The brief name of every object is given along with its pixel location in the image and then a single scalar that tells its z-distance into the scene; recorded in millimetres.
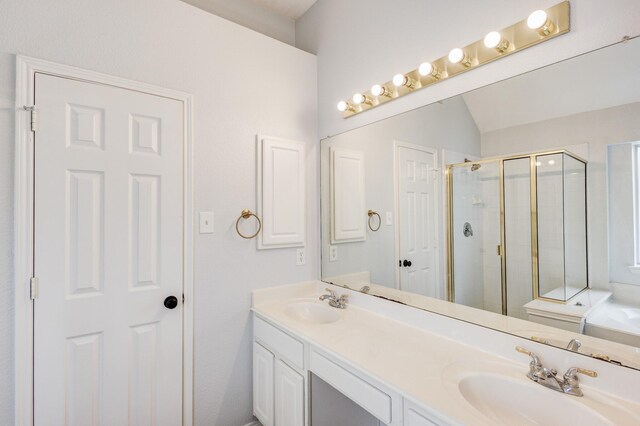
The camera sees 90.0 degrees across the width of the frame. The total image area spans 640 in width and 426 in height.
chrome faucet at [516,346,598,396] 1023
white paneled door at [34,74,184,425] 1407
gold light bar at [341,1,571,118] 1141
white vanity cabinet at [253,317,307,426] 1577
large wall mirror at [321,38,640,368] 1026
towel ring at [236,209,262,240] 1937
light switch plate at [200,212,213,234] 1806
